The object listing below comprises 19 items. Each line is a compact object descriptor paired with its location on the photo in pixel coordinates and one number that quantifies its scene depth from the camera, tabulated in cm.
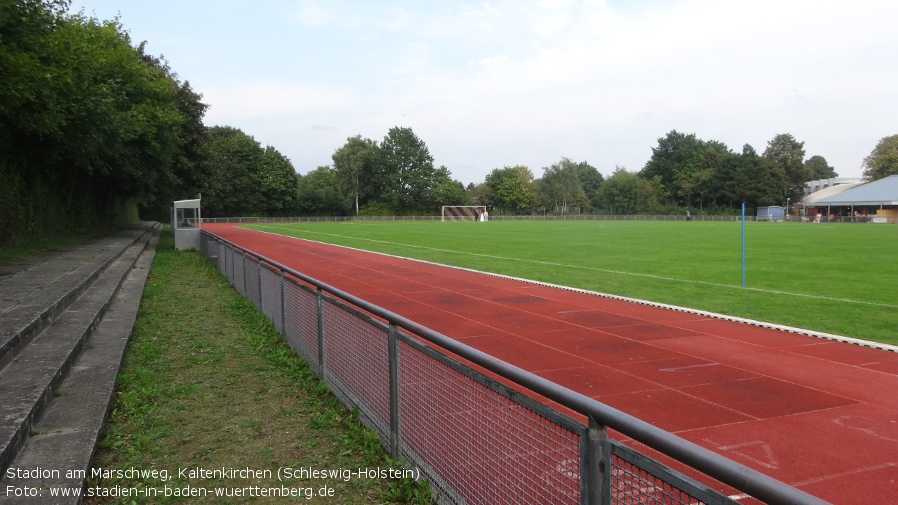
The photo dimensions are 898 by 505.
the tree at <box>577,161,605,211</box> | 14238
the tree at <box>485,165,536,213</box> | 10612
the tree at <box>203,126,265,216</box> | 7925
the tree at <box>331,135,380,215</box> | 9588
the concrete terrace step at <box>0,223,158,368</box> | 683
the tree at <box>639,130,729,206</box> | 10306
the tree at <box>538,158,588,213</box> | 10650
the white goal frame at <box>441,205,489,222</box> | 9100
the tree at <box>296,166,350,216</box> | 8625
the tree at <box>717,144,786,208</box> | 9225
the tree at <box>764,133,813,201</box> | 10538
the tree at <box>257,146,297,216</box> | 8175
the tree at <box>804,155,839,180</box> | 12912
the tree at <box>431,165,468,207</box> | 9775
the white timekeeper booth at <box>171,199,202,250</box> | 2466
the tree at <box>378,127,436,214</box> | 9656
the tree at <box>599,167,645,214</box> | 10125
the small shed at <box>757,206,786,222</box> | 8000
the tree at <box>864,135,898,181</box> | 9812
